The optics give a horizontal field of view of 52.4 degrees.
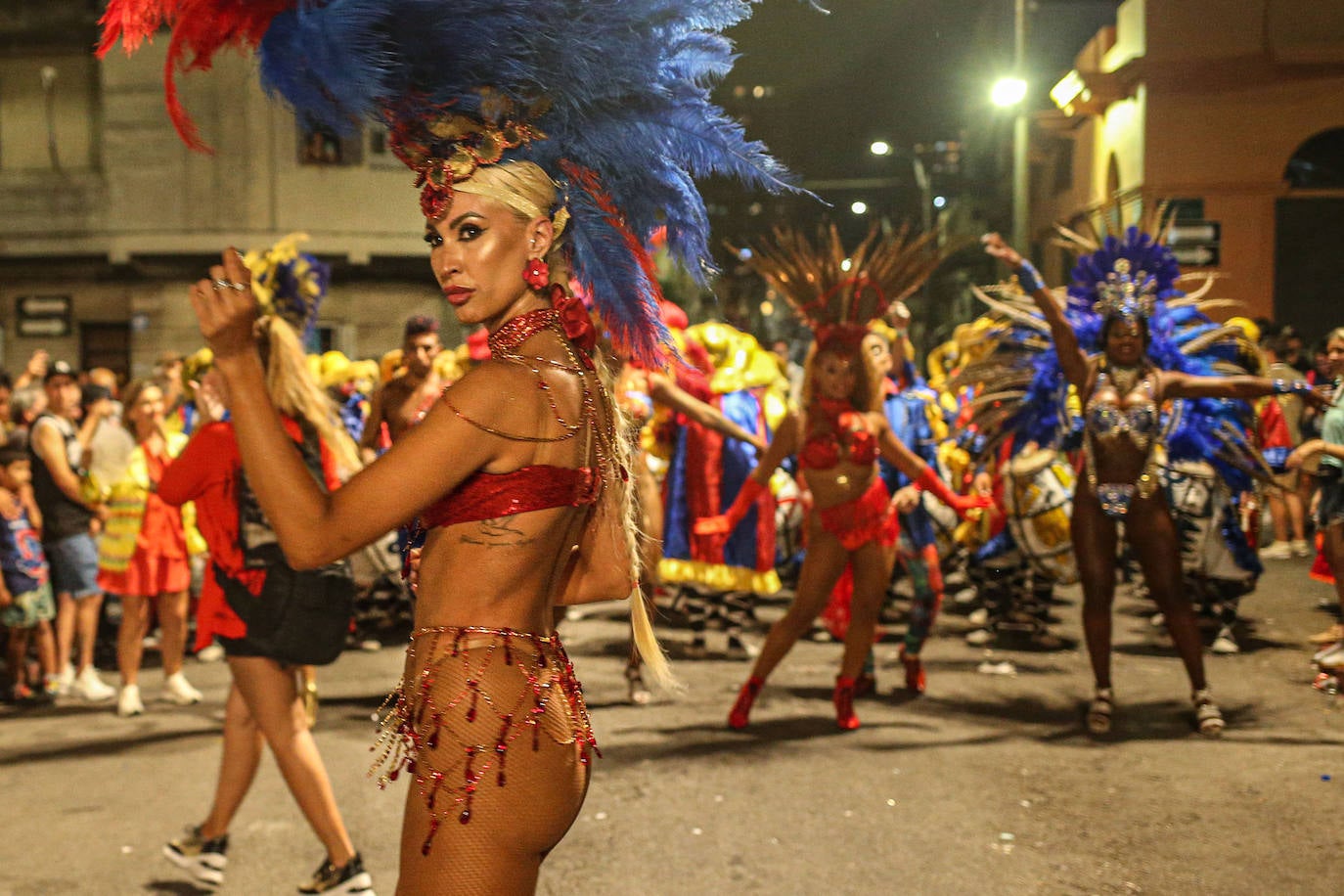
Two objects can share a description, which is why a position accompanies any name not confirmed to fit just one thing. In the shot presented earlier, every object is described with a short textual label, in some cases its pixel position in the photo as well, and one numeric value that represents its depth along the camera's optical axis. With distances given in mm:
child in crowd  8227
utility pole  16766
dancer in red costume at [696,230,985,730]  7254
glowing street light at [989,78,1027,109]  16672
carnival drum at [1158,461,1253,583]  9508
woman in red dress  8180
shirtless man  8312
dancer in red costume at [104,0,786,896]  2426
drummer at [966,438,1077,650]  9531
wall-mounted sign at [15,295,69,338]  25125
